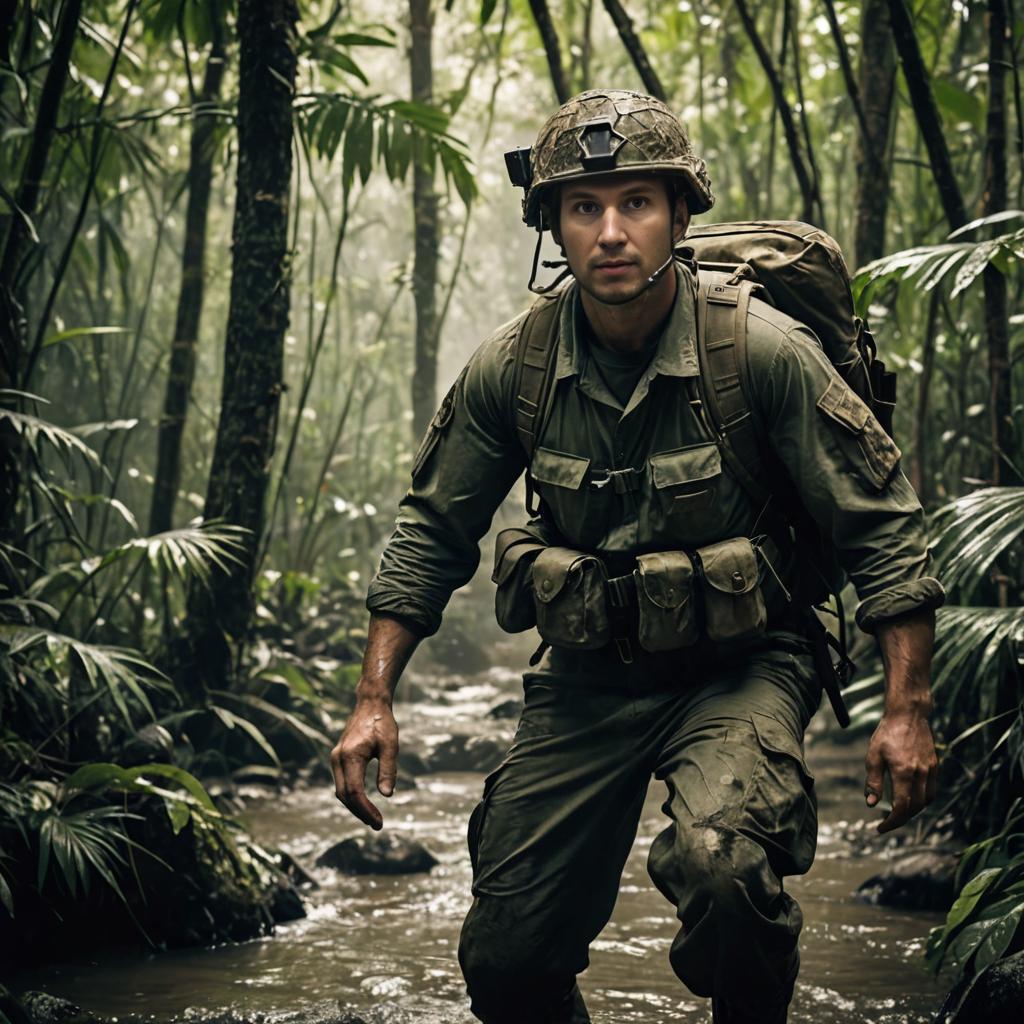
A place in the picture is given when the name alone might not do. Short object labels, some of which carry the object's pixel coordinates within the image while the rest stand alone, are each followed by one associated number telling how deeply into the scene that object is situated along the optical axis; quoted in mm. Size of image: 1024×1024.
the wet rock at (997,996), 2926
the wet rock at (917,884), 4680
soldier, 2658
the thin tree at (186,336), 6742
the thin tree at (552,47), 5120
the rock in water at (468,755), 7660
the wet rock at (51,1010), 3420
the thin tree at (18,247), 4398
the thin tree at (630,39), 5211
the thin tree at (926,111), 4406
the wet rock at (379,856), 5395
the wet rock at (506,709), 8963
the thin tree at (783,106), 5262
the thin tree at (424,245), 9430
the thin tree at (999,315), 4359
